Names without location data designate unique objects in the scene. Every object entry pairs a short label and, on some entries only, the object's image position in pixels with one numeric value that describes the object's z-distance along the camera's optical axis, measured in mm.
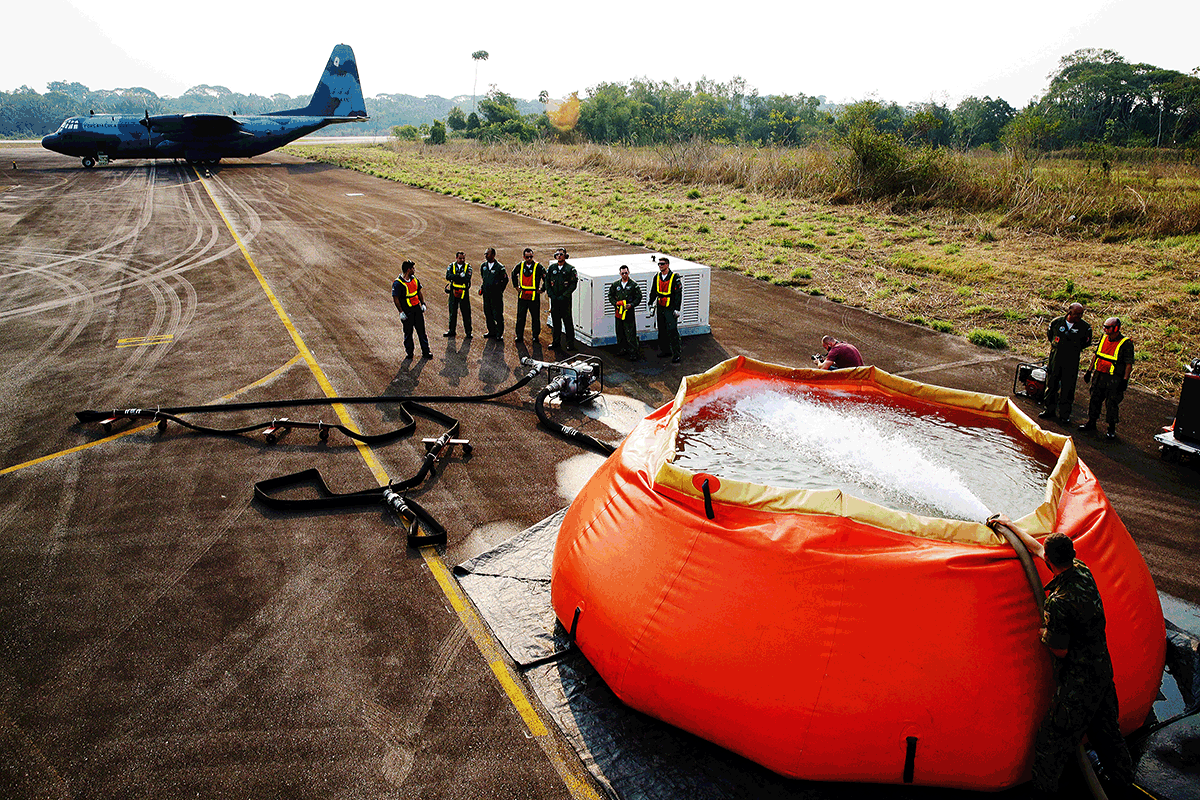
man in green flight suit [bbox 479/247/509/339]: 14070
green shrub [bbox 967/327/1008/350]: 14469
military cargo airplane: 44500
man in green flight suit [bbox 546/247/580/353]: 13695
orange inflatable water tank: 4121
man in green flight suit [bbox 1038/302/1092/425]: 10344
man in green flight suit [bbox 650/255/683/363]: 13188
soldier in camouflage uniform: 3945
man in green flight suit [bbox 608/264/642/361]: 13148
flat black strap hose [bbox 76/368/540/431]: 10523
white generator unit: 13859
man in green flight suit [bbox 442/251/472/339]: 14062
